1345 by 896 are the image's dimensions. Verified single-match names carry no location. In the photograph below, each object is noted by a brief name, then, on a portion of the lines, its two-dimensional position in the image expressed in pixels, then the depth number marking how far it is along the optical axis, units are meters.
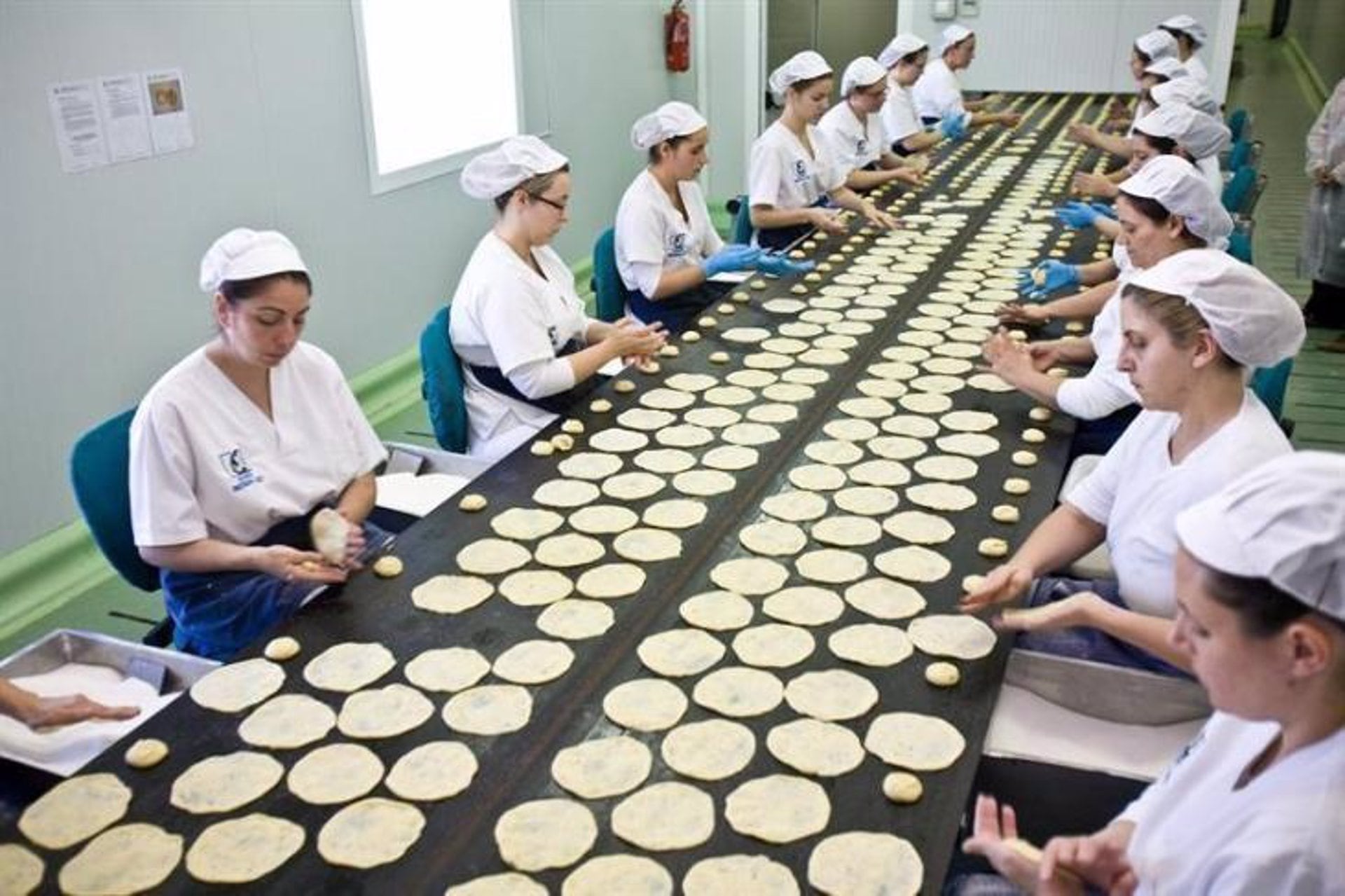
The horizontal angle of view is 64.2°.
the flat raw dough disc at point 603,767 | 1.41
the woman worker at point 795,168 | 4.36
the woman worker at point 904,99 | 6.13
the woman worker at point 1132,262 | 2.43
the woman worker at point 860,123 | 5.04
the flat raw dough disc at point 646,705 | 1.53
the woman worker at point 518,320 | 2.67
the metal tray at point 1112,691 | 1.69
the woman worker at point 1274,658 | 0.99
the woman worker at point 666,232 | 3.62
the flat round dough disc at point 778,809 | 1.33
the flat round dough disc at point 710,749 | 1.44
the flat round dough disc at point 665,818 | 1.33
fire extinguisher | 7.45
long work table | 1.33
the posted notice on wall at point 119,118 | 3.24
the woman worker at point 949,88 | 6.72
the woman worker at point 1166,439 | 1.68
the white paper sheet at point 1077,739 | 1.62
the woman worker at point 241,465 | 1.97
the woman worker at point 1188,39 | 6.40
